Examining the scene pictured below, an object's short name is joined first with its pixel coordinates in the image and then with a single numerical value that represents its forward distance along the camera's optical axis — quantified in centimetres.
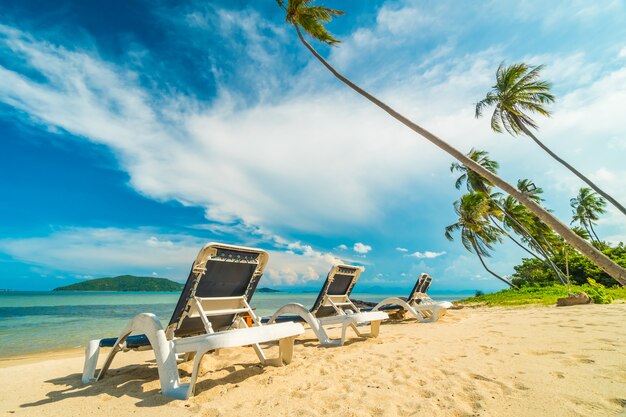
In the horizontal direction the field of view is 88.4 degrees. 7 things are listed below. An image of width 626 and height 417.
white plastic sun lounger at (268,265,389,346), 477
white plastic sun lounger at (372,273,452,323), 729
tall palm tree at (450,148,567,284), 2180
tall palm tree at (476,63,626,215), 1133
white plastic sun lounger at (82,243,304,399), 269
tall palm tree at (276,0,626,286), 503
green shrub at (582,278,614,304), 920
